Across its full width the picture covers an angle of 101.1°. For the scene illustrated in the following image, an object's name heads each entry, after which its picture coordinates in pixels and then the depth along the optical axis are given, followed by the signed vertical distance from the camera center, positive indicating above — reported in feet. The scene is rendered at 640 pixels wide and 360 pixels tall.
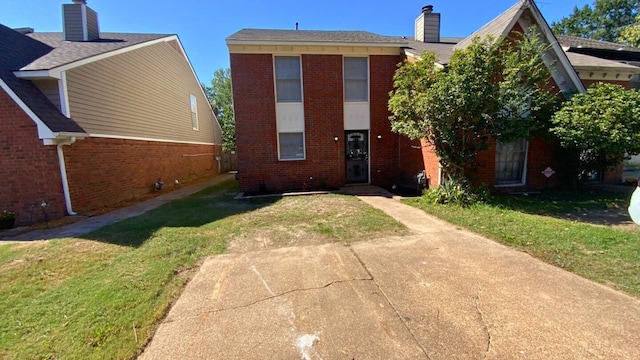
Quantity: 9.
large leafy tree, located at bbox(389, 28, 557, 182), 20.54 +4.05
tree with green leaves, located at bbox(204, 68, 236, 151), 80.74 +18.72
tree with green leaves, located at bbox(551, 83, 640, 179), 20.33 +2.00
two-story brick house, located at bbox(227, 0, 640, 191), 30.25 +4.79
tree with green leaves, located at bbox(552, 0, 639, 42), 99.66 +49.09
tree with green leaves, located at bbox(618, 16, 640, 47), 52.85 +22.58
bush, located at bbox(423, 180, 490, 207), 23.09 -4.05
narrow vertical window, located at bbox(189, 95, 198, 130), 53.24 +8.80
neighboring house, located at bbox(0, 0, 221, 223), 21.70 +4.04
